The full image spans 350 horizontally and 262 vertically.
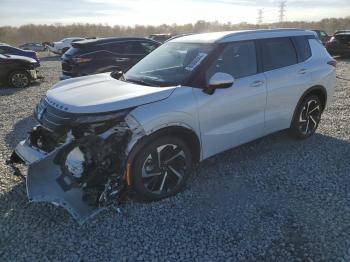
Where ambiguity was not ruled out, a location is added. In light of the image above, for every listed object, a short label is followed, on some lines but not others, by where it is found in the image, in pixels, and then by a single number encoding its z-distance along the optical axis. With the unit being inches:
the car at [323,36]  897.8
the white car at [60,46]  1136.1
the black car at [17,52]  594.5
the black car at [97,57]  391.9
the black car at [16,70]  484.7
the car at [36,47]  1391.7
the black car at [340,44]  717.9
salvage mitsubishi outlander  145.9
